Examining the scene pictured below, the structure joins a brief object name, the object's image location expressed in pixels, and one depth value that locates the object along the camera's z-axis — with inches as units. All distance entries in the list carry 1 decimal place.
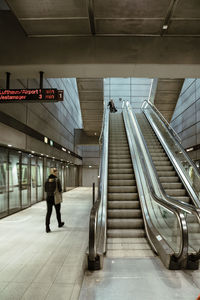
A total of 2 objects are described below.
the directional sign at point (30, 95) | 215.2
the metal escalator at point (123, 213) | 179.9
